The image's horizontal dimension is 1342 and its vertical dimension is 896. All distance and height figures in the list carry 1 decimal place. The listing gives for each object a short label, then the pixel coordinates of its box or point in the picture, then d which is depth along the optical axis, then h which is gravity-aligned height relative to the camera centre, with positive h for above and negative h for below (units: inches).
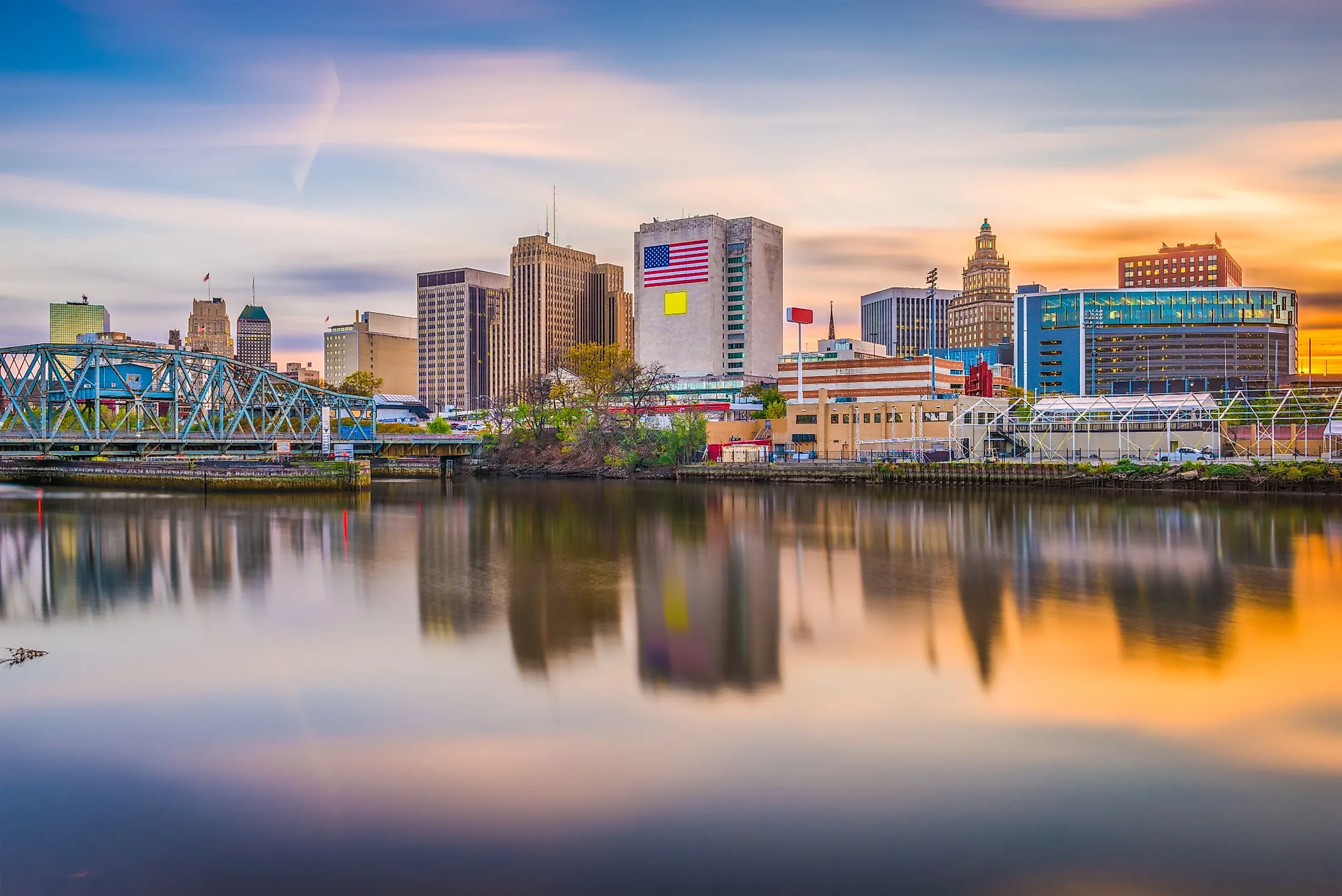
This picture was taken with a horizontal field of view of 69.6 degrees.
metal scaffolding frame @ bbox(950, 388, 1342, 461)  2915.8 -9.9
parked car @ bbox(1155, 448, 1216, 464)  2768.2 -104.9
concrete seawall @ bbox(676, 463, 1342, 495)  2397.9 -155.7
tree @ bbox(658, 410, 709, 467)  3718.0 -46.7
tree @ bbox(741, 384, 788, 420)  4057.6 +92.6
